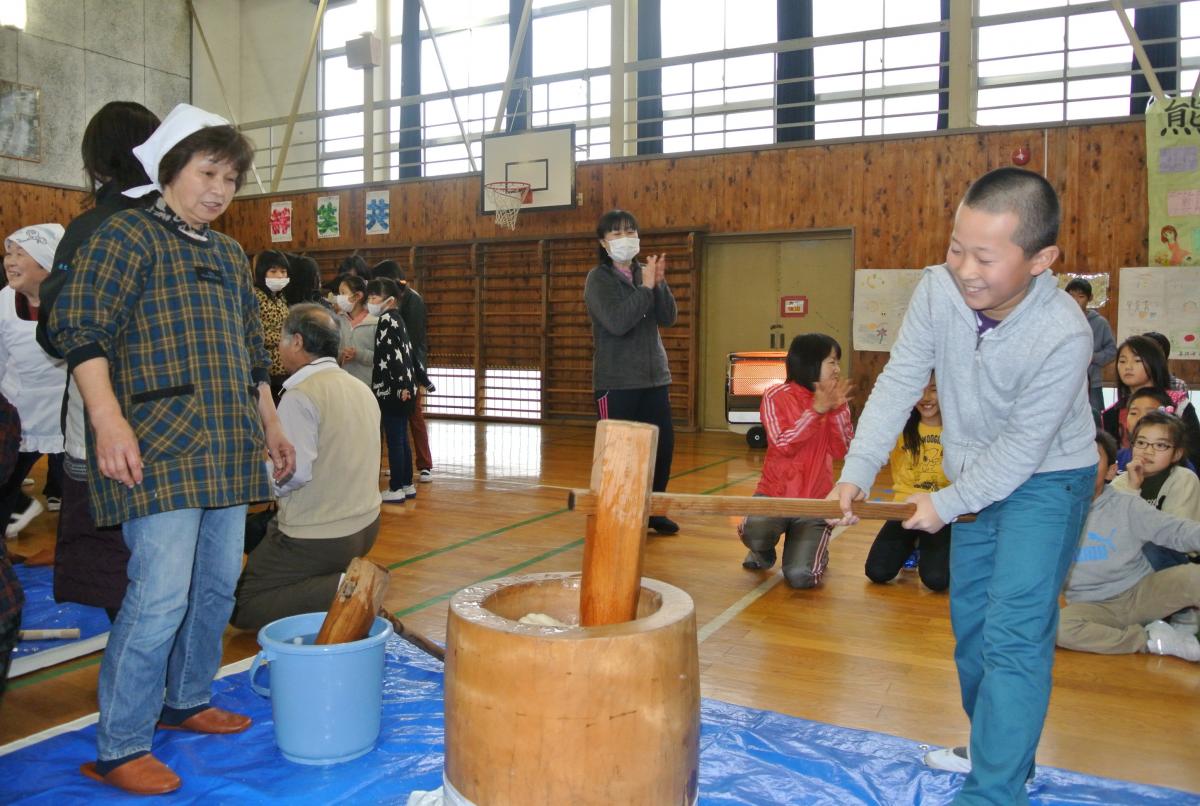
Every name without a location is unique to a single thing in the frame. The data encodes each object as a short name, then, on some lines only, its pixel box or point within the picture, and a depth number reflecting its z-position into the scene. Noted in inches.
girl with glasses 135.4
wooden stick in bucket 88.1
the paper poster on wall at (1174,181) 301.6
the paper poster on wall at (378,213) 461.1
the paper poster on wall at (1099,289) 315.9
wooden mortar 51.2
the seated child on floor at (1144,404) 168.6
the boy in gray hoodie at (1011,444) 69.7
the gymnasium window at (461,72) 461.4
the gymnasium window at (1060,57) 326.3
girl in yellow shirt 153.5
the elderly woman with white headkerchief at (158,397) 75.7
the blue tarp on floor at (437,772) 80.6
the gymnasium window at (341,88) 503.2
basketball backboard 398.0
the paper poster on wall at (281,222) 496.4
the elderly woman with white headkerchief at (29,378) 158.6
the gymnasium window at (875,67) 359.6
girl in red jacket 155.9
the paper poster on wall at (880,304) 346.6
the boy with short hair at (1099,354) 275.3
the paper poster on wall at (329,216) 478.3
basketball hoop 412.2
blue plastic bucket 86.1
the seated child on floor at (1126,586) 120.2
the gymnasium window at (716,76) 395.9
